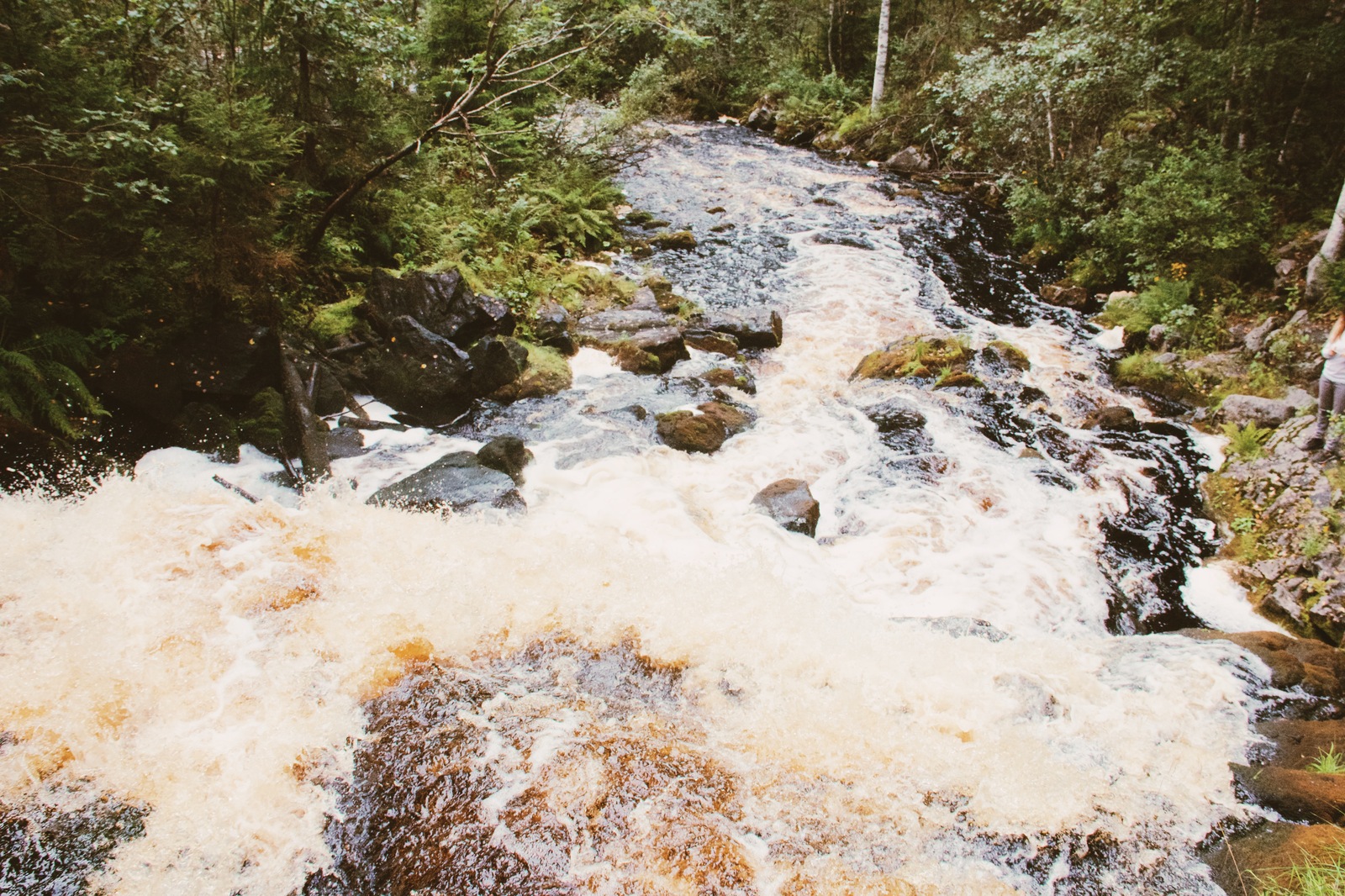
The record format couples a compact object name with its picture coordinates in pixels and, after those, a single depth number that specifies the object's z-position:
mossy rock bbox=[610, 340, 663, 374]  10.17
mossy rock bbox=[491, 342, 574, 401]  9.20
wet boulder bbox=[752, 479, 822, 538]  6.96
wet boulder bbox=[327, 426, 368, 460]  7.37
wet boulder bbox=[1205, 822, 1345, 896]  3.36
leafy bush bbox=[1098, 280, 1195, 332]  10.60
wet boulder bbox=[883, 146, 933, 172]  20.38
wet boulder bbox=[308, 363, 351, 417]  7.85
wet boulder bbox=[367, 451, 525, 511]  6.40
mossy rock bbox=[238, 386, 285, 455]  7.04
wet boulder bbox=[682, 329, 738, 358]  10.96
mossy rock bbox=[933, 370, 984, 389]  10.00
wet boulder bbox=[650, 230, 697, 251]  14.93
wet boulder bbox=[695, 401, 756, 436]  8.82
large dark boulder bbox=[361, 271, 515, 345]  8.84
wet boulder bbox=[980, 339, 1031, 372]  10.45
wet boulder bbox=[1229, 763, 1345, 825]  3.75
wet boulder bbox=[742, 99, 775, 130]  26.73
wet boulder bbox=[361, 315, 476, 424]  8.42
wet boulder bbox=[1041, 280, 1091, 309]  12.55
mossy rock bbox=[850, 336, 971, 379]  10.27
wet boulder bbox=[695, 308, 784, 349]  11.19
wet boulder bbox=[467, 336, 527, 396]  8.90
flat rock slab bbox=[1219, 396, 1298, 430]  8.23
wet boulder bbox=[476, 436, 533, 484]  7.26
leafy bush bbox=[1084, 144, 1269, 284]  10.47
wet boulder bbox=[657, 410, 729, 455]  8.34
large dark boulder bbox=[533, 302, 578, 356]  10.22
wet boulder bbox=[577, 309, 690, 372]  10.24
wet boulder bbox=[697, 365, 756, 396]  9.91
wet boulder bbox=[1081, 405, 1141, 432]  9.02
